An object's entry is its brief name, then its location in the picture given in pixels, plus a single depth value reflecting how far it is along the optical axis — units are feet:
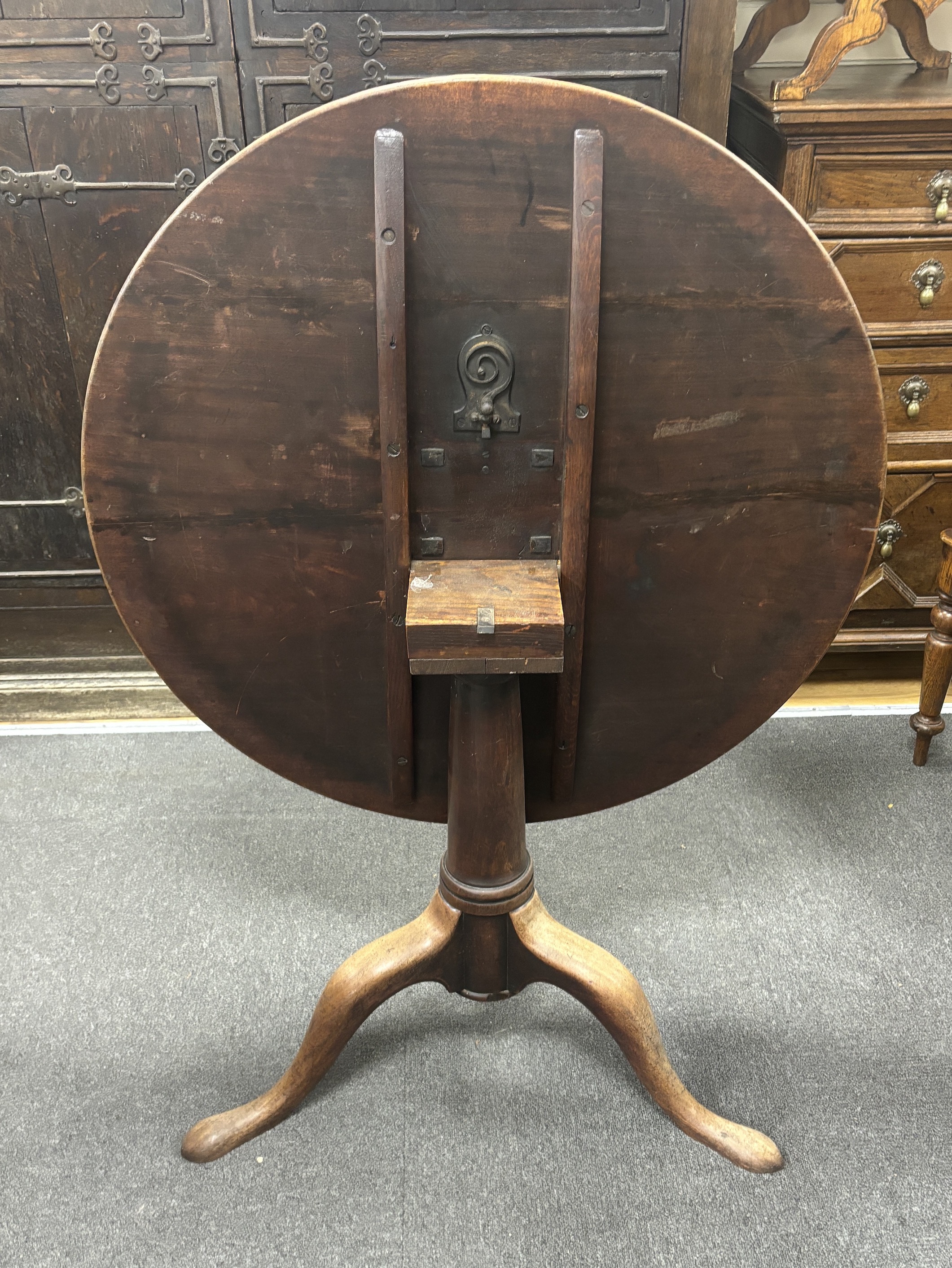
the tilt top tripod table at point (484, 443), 3.32
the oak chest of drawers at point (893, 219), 6.49
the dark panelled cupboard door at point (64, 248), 6.53
